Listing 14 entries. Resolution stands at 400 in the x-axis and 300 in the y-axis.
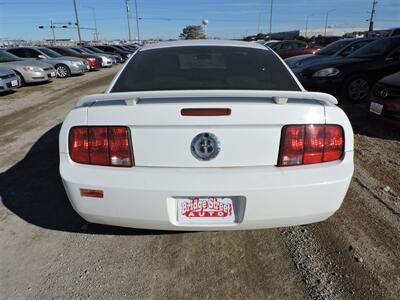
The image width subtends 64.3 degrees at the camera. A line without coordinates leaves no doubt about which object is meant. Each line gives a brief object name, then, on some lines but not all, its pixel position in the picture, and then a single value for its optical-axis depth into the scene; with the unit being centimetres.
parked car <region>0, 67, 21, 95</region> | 997
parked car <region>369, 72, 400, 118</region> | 473
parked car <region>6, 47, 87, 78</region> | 1573
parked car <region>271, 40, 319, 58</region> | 1583
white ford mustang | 196
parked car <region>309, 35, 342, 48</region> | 2873
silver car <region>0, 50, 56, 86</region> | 1196
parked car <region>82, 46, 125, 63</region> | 2582
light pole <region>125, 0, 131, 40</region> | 5394
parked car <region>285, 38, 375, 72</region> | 898
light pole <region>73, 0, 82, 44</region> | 3687
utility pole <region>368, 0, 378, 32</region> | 6384
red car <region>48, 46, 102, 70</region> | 1986
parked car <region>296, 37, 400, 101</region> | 709
